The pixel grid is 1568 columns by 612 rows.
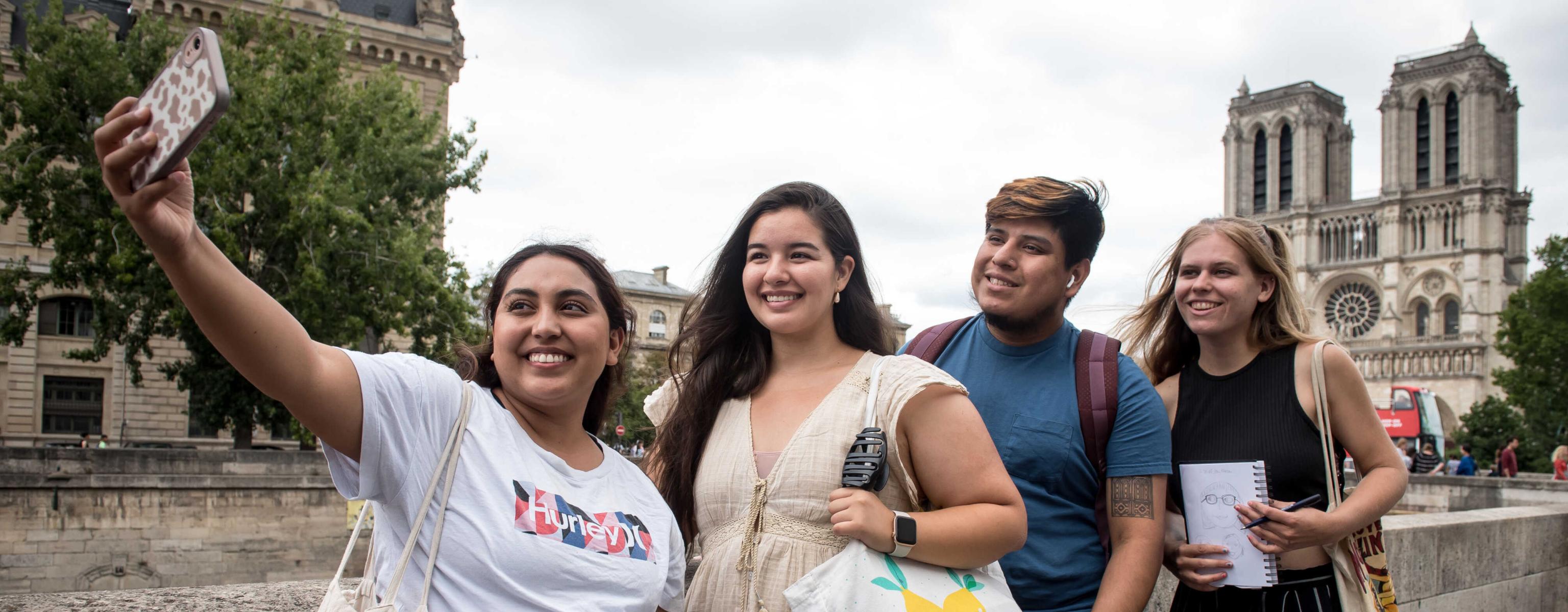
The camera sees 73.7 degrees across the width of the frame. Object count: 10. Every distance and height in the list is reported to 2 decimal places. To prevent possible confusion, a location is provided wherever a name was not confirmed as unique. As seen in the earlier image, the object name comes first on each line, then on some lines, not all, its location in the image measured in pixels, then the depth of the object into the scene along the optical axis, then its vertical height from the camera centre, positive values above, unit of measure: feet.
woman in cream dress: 7.16 -0.60
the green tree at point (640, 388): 120.47 -5.21
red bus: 128.16 -6.92
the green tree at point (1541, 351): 121.90 +1.52
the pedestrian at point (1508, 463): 84.99 -8.20
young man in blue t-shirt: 8.41 -0.53
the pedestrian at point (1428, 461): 90.43 -8.74
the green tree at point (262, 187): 68.85 +9.81
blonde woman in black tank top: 9.27 -0.47
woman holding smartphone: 5.31 -0.53
